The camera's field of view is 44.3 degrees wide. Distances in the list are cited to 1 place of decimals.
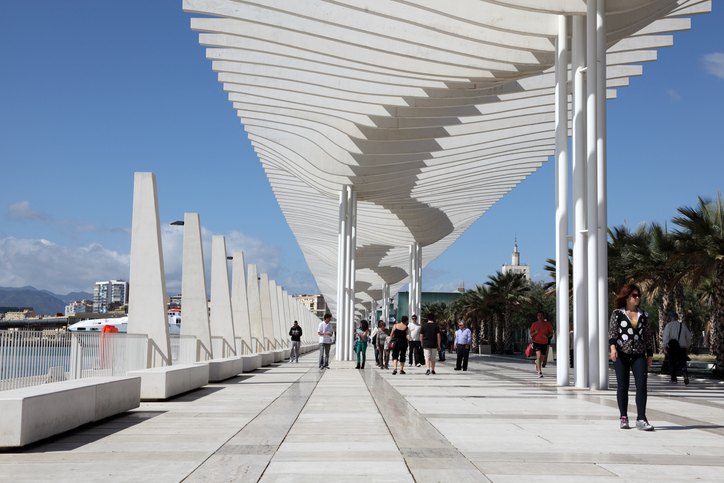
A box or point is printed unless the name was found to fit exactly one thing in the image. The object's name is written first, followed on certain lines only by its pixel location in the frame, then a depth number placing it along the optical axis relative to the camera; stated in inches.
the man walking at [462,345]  917.2
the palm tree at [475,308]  2082.9
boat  1671.5
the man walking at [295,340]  1118.4
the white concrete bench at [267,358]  1043.2
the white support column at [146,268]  541.6
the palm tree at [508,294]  1993.1
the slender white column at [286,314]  1838.3
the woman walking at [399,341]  833.5
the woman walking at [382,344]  952.3
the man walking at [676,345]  689.0
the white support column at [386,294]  3072.1
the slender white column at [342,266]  1175.6
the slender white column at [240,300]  1018.7
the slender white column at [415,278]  1758.6
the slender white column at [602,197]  585.9
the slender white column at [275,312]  1654.8
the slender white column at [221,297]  857.5
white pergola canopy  671.1
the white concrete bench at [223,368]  663.1
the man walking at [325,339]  913.5
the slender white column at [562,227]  617.6
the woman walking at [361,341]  915.9
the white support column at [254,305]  1194.6
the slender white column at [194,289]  713.0
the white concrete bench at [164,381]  477.1
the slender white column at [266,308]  1337.4
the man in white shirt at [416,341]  964.6
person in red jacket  780.0
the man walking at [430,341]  810.2
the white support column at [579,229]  595.2
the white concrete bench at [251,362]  862.5
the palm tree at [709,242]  866.1
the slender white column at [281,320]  1694.9
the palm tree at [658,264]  1109.1
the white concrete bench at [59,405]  285.4
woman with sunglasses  350.0
